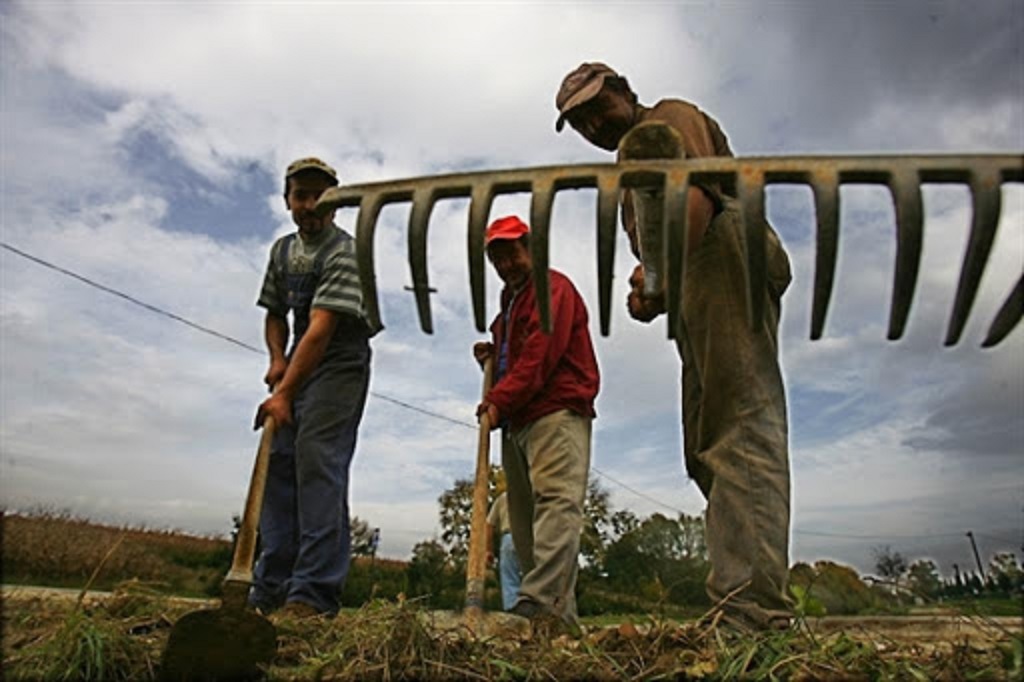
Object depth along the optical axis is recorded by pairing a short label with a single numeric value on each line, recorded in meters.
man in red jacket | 2.99
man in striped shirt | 3.06
